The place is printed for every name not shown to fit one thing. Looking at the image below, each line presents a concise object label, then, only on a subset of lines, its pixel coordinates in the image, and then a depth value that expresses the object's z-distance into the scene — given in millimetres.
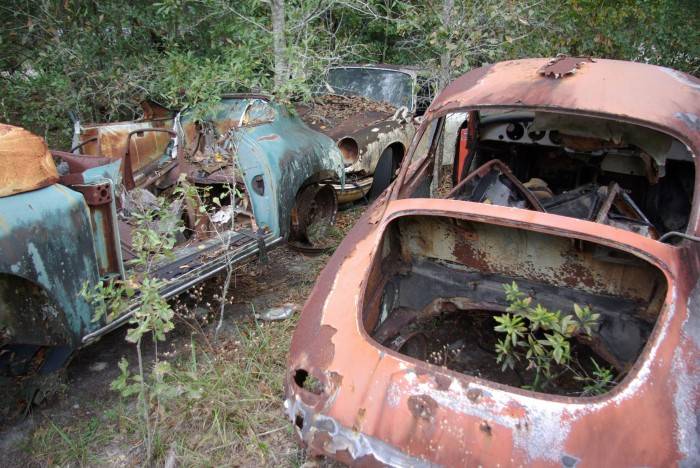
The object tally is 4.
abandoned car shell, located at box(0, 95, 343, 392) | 2451
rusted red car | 1792
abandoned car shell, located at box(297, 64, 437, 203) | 5512
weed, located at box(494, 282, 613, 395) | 2094
